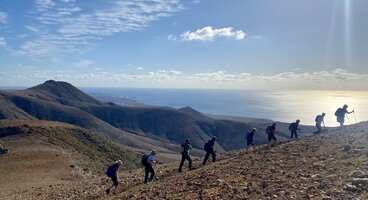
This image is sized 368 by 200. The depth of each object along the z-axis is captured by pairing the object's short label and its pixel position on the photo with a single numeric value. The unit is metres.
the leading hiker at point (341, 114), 33.72
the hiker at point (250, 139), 28.42
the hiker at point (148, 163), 22.28
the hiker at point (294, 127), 33.11
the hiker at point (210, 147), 25.09
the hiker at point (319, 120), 34.72
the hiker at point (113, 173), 22.59
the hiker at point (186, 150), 24.26
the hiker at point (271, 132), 29.13
